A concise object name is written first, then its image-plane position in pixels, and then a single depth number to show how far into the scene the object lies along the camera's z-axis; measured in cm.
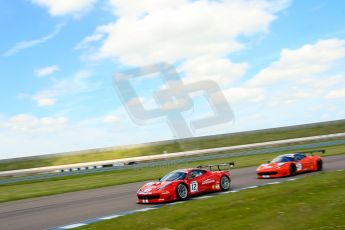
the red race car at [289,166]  1839
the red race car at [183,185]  1353
